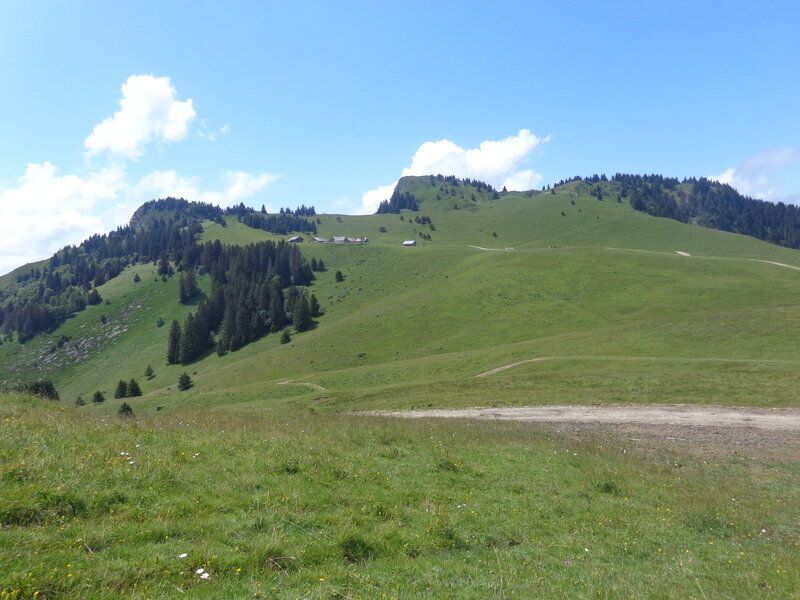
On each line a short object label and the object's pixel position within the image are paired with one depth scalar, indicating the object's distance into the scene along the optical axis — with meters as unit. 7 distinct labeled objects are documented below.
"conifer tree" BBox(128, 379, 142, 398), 83.72
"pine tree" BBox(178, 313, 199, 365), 116.31
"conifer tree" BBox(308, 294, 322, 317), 118.44
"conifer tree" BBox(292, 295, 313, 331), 109.75
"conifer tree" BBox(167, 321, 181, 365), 118.19
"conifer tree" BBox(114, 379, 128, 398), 84.44
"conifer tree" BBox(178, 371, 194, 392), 80.44
